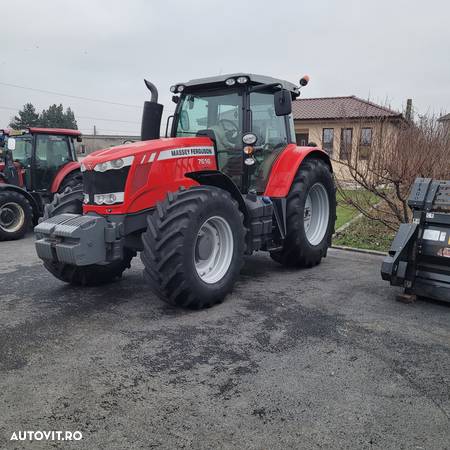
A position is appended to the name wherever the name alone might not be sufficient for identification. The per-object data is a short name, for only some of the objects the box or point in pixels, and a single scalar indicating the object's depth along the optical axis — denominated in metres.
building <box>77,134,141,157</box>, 38.78
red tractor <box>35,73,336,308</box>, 3.73
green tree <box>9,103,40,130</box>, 59.69
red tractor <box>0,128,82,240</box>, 8.78
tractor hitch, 4.26
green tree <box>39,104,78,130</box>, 59.00
